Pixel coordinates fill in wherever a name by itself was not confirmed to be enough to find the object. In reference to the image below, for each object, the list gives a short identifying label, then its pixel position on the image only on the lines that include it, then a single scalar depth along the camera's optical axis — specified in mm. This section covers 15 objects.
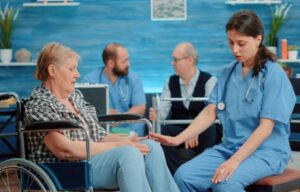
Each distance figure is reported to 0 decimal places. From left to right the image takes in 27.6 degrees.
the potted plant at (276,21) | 5637
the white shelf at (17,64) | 5561
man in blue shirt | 4676
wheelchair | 2607
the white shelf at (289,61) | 5531
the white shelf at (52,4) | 5590
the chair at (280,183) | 2709
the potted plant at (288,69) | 5514
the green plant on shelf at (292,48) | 5609
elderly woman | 2676
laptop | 3838
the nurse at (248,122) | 2756
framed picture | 5707
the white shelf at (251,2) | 5626
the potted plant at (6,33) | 5566
